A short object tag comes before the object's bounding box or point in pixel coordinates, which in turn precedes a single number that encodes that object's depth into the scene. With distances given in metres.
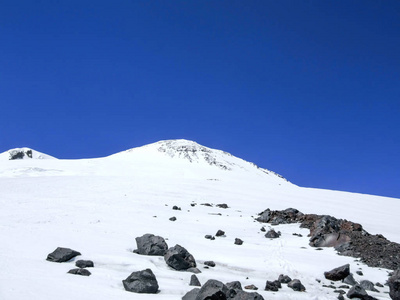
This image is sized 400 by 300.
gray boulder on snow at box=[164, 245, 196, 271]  10.91
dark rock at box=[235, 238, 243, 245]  15.52
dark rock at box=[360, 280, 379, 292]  10.76
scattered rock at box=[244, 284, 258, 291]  9.64
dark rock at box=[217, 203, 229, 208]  25.50
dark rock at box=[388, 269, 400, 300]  9.28
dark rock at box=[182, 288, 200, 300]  7.59
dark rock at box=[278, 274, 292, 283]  10.61
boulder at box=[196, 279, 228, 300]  7.20
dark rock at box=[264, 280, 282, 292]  9.68
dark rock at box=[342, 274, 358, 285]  11.05
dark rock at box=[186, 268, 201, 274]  10.68
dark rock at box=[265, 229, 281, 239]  17.47
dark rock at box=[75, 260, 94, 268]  9.88
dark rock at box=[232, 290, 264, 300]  7.57
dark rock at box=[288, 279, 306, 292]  10.04
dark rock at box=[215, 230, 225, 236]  16.79
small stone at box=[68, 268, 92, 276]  9.01
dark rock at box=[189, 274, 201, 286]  9.27
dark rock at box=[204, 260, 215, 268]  11.82
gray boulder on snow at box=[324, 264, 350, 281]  11.44
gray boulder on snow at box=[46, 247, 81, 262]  10.20
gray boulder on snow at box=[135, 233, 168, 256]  12.23
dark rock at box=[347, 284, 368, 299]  9.35
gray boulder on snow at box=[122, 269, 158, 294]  8.21
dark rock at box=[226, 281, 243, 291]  8.65
